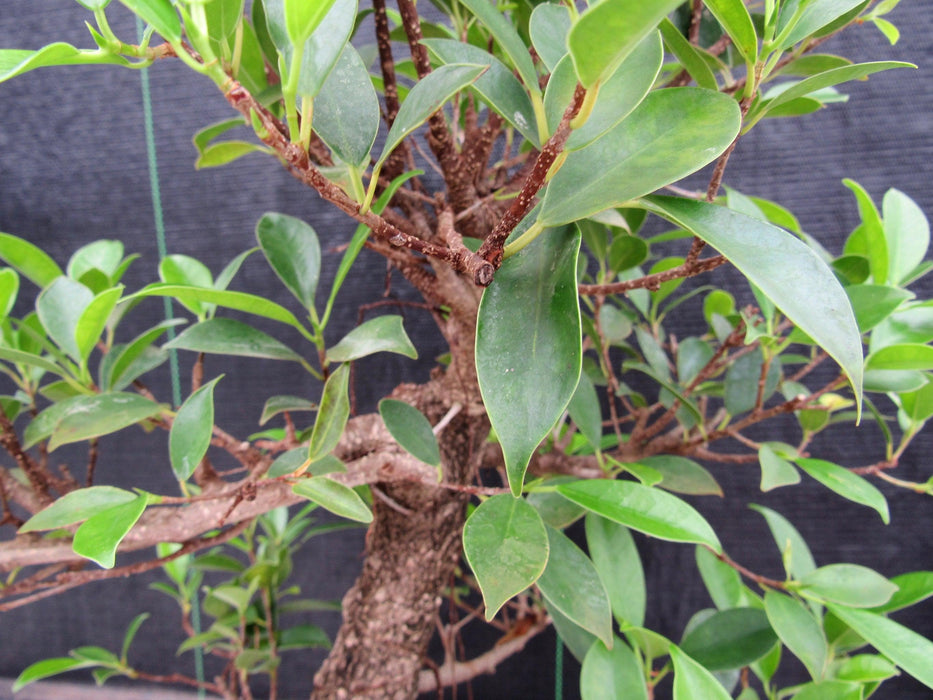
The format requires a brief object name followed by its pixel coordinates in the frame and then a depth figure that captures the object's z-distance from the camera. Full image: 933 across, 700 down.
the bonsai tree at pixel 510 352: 0.27
